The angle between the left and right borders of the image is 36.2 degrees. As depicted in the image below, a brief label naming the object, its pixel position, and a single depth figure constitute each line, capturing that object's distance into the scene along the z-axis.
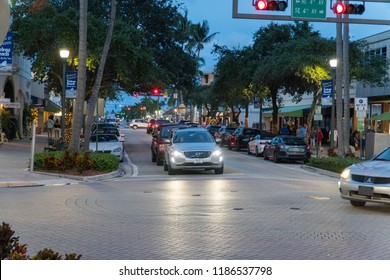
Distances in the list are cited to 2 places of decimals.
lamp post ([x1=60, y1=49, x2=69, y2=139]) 25.84
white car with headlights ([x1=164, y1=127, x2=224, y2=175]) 20.81
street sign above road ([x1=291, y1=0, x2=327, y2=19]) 17.86
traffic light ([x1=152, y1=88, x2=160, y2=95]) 41.19
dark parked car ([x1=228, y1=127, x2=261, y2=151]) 40.38
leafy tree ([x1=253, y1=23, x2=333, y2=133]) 37.94
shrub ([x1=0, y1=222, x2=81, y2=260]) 5.26
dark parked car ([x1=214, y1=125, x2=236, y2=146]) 44.41
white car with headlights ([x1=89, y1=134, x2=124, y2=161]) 27.82
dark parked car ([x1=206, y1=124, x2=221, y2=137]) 52.59
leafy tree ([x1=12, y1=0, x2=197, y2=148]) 32.72
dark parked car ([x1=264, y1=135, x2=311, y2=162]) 30.08
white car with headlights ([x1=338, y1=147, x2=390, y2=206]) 11.76
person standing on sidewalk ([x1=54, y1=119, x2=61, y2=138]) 45.55
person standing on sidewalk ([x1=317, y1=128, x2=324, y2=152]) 36.99
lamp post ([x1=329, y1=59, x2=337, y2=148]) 28.08
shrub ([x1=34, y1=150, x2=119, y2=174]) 20.75
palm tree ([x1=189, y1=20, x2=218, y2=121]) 78.88
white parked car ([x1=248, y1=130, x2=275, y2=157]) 34.81
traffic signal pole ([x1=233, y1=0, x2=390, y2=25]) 17.12
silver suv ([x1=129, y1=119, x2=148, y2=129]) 101.94
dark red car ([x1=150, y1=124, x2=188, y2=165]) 26.08
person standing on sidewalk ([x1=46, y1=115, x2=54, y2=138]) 46.35
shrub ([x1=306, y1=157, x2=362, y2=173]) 22.89
